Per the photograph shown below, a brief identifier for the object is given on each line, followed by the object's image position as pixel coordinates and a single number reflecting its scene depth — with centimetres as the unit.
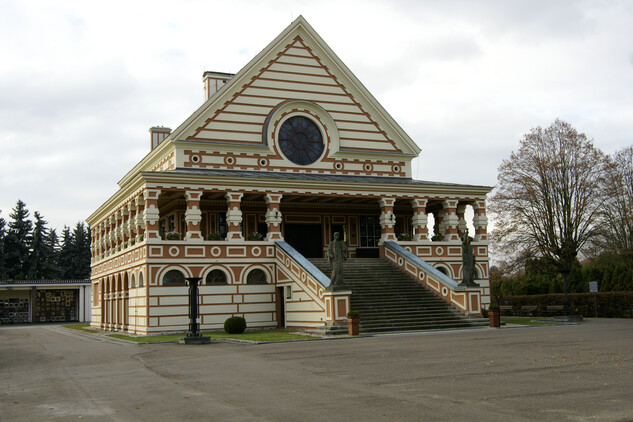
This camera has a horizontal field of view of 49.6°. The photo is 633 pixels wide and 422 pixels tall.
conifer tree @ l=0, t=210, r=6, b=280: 7712
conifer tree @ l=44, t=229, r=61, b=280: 8181
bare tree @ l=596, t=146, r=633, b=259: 4409
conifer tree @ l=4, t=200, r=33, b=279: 7944
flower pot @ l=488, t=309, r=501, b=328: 2820
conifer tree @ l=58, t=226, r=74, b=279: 8488
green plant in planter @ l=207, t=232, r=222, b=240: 3192
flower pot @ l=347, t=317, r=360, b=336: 2538
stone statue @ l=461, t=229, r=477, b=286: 2964
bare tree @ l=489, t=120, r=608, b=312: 4466
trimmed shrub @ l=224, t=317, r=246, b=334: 2944
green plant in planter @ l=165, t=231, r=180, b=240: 3127
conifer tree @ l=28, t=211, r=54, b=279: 8056
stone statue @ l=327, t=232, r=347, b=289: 2666
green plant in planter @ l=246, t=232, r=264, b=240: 3300
